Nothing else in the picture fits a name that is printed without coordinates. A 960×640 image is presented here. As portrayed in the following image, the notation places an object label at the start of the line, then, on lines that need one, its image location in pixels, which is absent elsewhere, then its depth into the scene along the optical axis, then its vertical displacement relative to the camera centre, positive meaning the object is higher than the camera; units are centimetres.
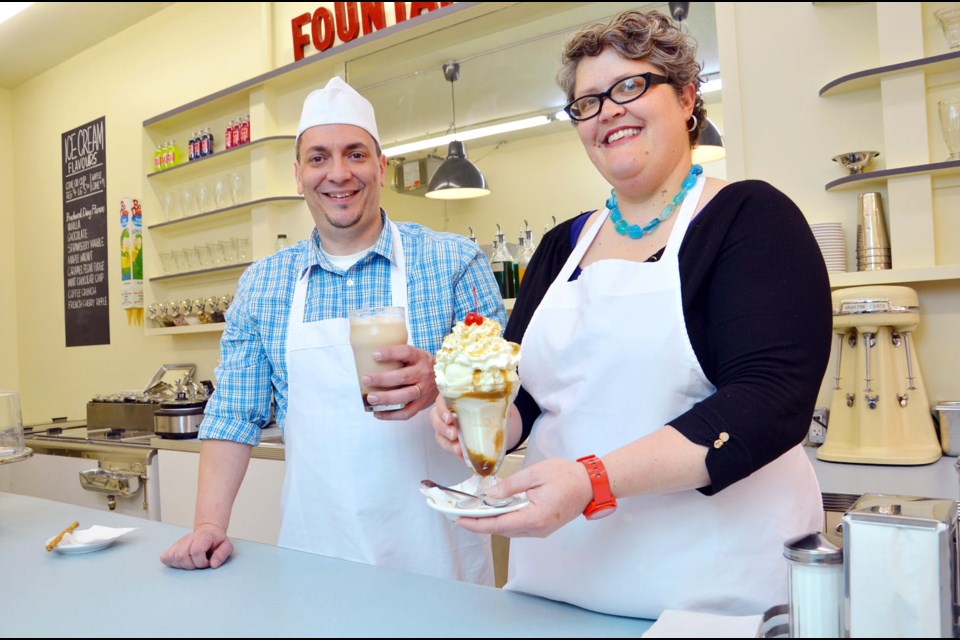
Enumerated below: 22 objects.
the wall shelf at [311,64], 338 +147
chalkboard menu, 534 +86
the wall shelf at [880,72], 235 +79
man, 170 -5
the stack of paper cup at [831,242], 254 +25
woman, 95 -8
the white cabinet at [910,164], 241 +48
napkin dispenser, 71 -26
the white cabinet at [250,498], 297 -65
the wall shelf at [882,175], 233 +45
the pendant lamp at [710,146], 304 +73
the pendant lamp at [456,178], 379 +80
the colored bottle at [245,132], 432 +125
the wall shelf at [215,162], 416 +113
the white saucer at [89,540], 132 -34
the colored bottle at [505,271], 337 +27
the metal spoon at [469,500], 90 -22
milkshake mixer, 221 -25
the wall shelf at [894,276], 230 +11
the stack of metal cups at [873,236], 247 +25
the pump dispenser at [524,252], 335 +35
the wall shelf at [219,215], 414 +79
